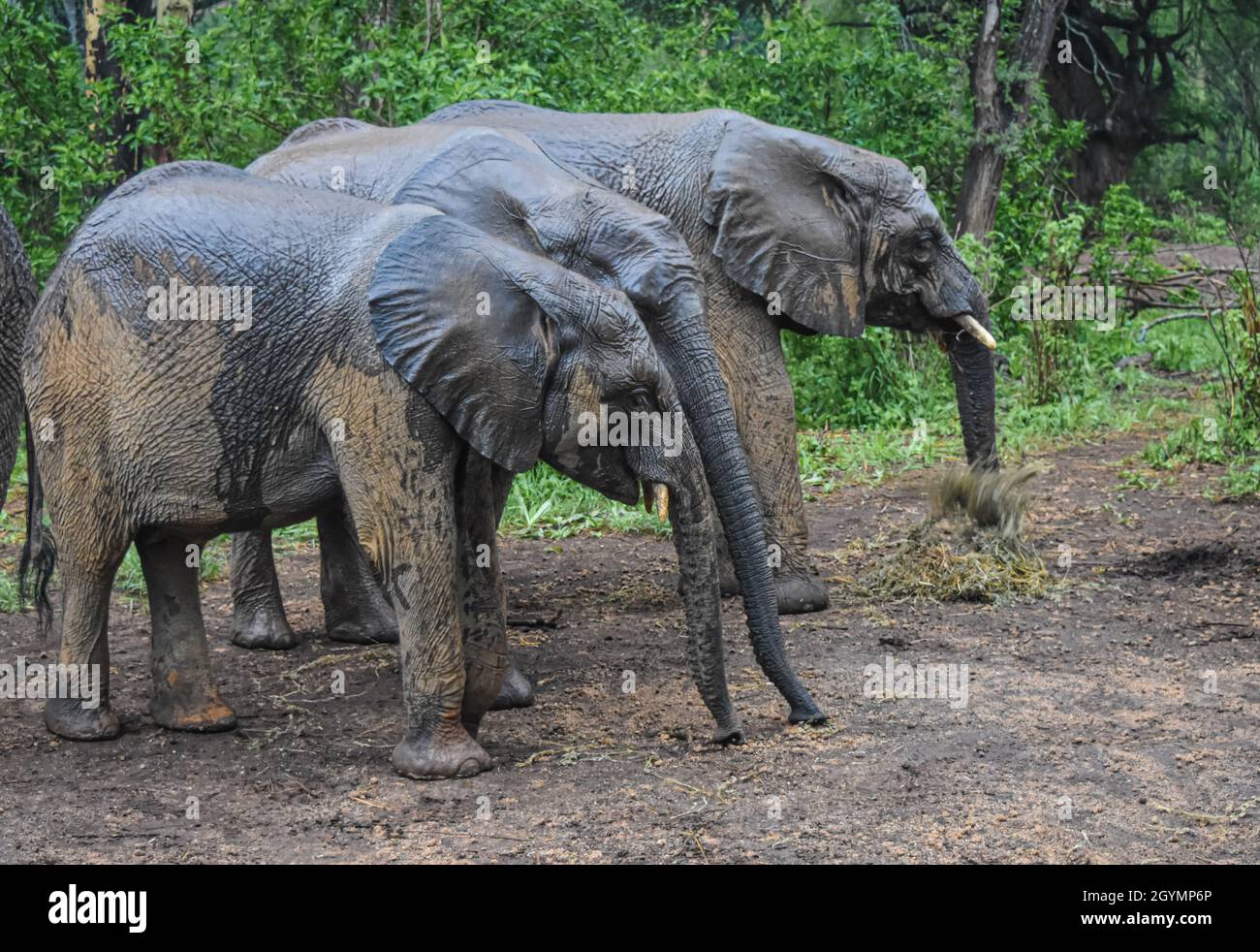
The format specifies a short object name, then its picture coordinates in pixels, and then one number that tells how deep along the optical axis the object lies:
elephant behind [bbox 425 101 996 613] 8.40
